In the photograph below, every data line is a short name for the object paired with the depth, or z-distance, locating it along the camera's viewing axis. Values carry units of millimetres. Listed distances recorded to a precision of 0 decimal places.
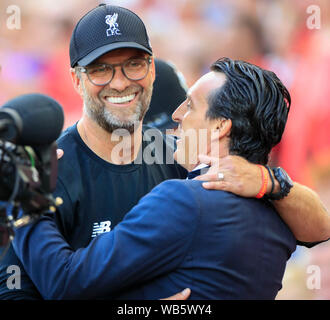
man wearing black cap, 6809
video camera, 6484
